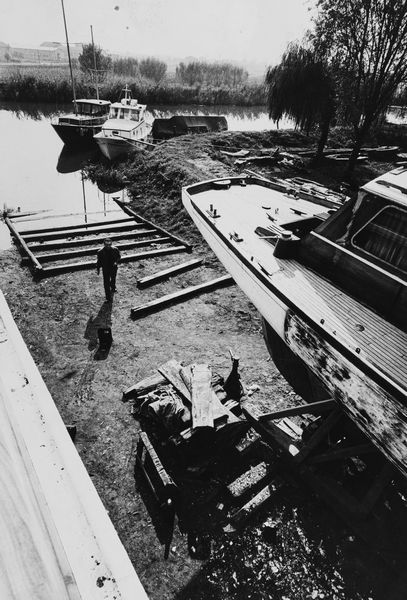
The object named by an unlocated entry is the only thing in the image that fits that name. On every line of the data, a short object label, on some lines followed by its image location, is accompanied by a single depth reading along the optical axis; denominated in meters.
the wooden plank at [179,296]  7.97
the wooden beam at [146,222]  11.17
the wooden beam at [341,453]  4.26
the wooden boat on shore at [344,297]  3.64
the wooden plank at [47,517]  1.03
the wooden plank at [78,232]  11.15
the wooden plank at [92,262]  9.21
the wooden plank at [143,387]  5.76
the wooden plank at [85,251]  9.91
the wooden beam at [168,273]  9.05
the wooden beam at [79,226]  11.59
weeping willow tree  18.64
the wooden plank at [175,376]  5.26
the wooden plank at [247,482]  4.48
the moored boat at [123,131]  19.27
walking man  8.06
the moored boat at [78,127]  21.42
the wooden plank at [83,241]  10.65
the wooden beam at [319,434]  4.51
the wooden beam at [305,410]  4.68
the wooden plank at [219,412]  4.84
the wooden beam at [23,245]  9.19
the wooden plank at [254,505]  4.26
